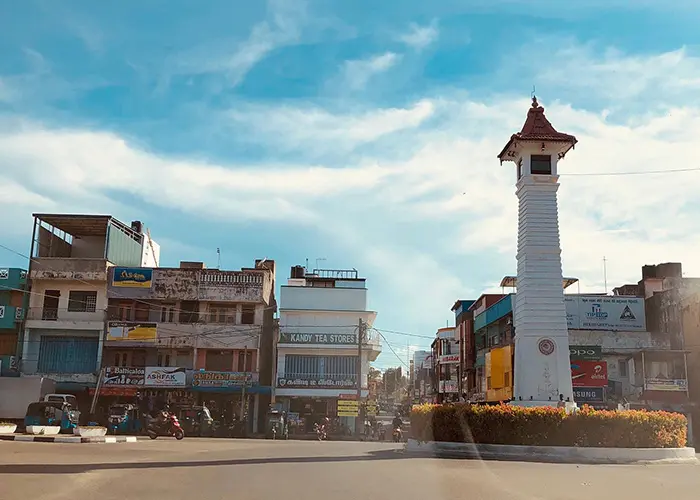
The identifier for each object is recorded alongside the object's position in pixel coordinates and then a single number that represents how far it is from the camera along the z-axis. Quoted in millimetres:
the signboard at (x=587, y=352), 43156
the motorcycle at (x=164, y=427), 31469
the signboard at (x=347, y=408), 48156
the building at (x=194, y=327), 48969
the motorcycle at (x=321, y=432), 42681
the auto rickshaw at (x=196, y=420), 42844
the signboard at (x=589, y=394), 43312
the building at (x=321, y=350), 50062
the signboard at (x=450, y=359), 69438
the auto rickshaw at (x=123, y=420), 42281
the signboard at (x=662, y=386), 42969
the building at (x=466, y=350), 63875
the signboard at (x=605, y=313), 48844
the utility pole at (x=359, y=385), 48800
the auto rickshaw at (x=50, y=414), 35438
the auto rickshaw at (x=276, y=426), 43719
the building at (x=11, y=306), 48406
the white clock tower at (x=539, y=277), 26250
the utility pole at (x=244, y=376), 46850
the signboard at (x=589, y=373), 43344
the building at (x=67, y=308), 48562
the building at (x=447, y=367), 71188
